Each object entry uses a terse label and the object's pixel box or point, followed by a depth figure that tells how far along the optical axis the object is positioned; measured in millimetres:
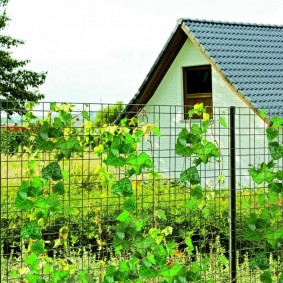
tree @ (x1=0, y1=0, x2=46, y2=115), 29406
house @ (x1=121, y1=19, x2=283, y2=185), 15914
